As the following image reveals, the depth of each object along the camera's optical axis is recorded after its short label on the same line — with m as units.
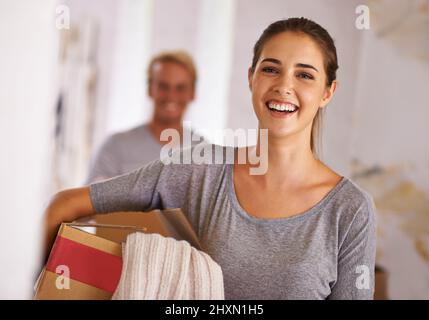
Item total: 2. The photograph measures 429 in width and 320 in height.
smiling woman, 2.32
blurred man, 3.18
